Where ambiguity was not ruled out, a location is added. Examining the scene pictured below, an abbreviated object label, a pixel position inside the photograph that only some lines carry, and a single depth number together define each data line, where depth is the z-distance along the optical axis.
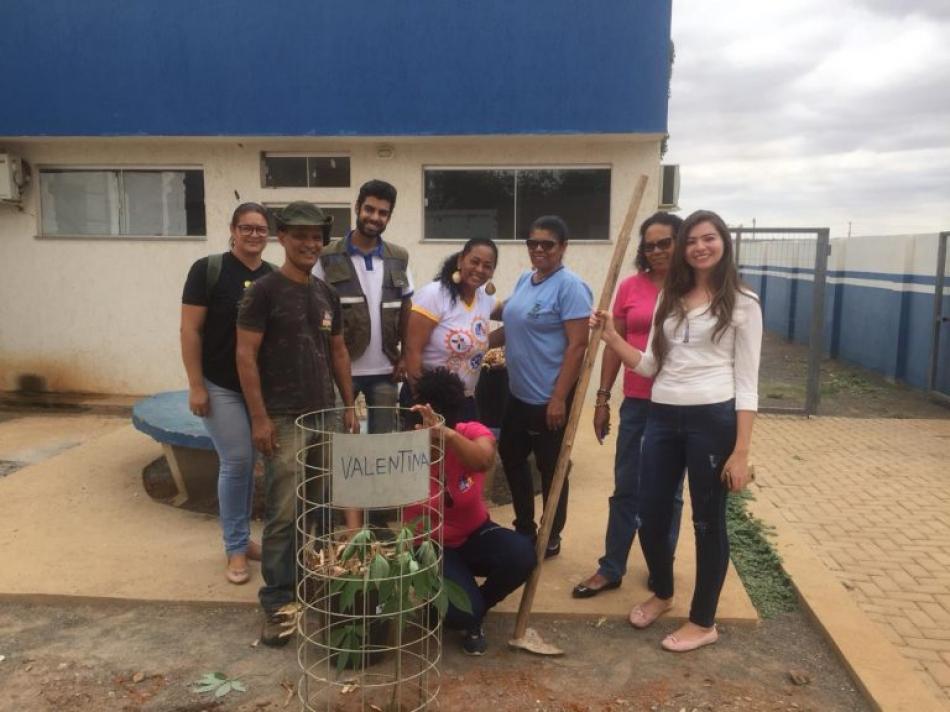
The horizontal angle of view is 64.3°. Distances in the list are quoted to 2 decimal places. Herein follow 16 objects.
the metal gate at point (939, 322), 9.29
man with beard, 3.62
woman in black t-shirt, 3.44
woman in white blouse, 3.00
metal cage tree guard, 2.55
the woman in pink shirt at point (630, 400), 3.46
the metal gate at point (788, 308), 7.85
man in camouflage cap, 3.12
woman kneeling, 3.10
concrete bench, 4.76
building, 7.75
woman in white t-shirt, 3.64
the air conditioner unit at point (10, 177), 8.32
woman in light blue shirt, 3.62
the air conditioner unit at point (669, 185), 8.16
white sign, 2.53
